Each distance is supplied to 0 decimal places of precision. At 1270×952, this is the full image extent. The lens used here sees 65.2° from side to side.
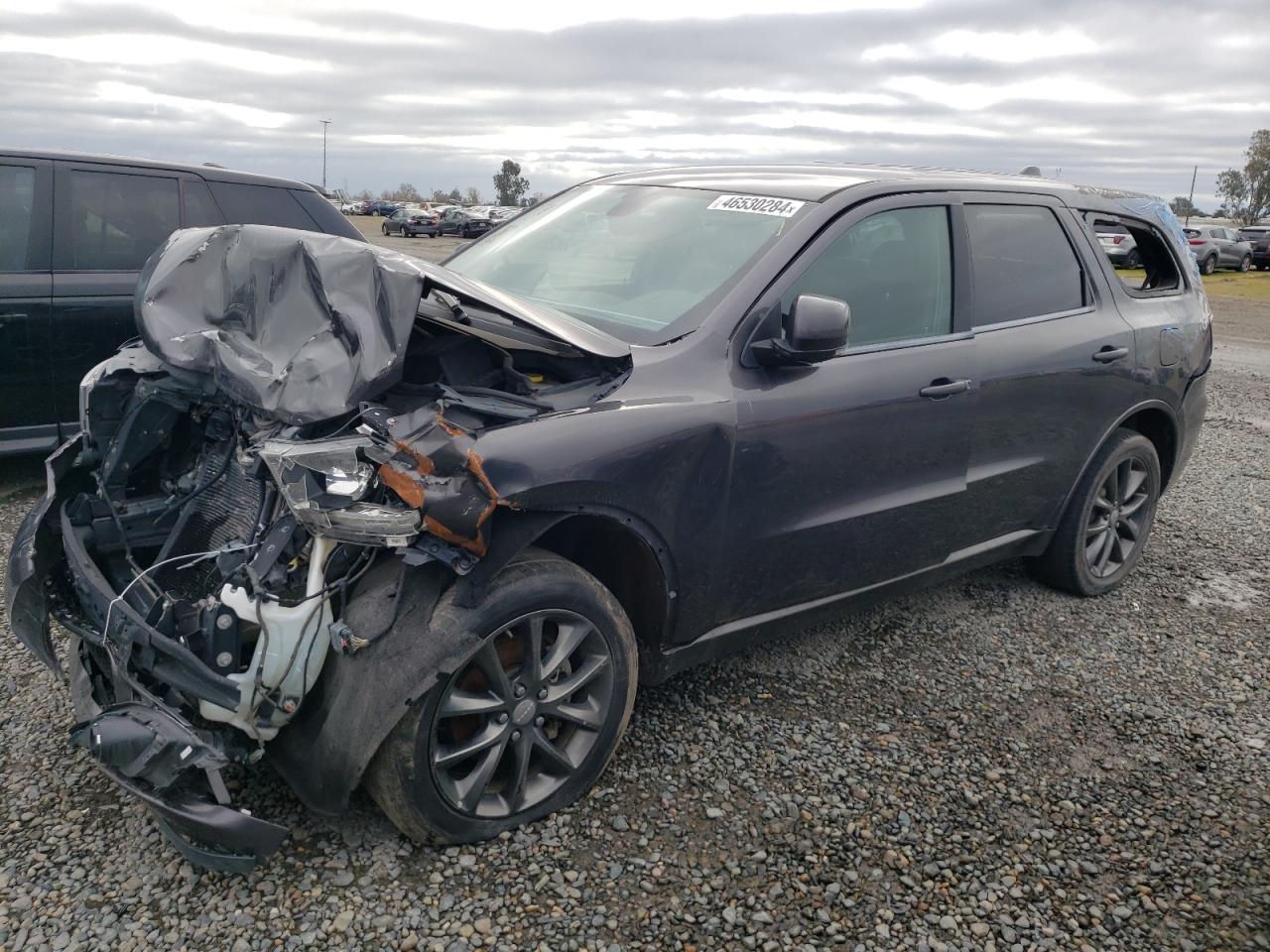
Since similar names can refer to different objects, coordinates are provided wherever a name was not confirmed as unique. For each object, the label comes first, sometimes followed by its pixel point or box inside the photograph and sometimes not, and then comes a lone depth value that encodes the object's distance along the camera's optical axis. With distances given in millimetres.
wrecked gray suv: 2445
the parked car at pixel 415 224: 44938
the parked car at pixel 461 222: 45312
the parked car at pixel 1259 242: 30781
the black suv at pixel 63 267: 5148
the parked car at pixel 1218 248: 28598
